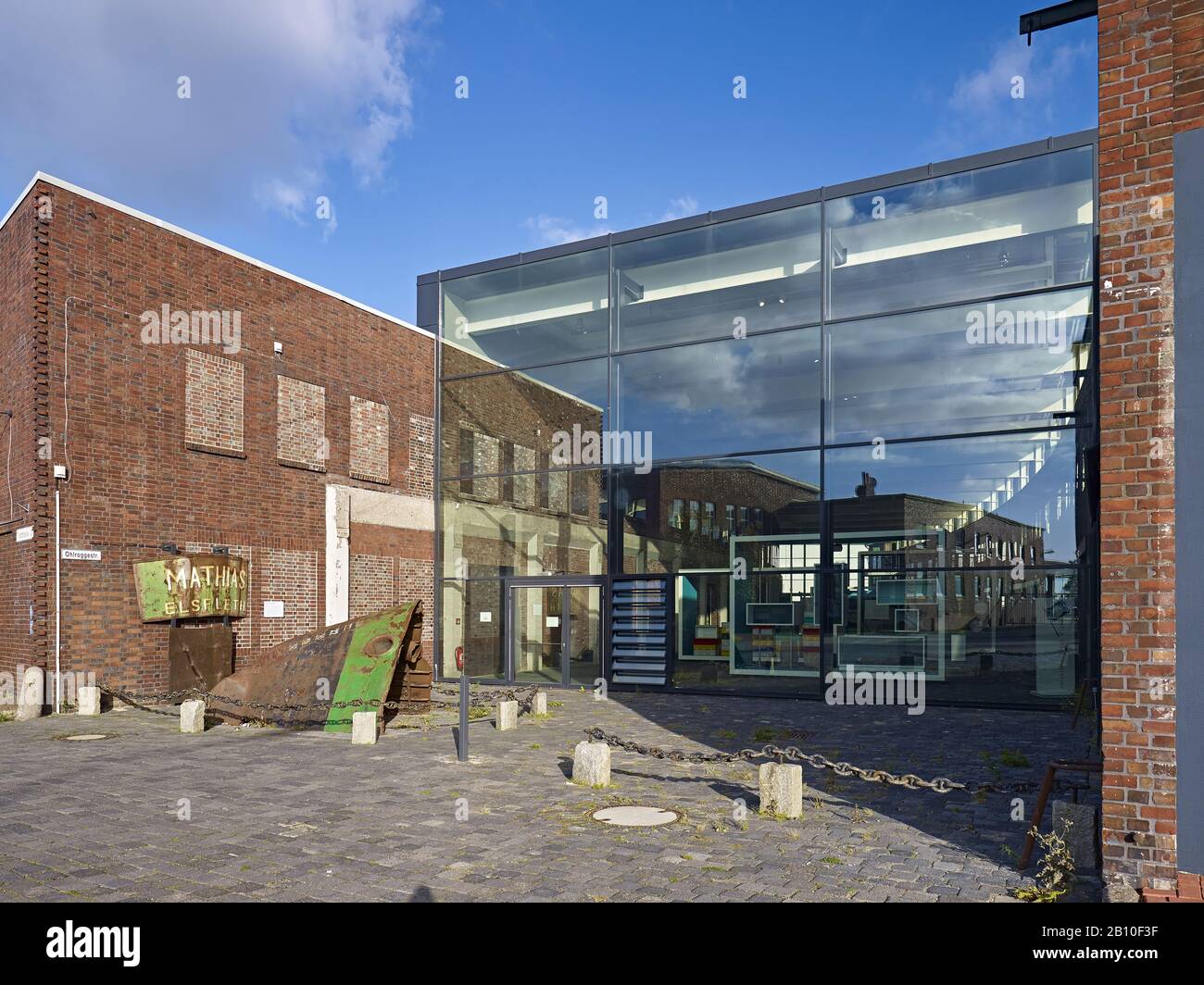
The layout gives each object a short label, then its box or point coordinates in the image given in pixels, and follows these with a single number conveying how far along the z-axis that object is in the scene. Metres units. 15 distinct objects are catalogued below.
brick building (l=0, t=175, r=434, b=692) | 15.52
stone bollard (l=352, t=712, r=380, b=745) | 12.01
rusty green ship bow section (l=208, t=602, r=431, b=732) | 13.35
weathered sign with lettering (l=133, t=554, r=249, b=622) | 16.20
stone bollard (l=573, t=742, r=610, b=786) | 9.23
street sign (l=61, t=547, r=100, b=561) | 15.42
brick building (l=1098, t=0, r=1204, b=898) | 5.23
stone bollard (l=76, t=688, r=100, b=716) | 14.92
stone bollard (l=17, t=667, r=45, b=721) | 14.50
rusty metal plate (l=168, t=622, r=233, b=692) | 16.53
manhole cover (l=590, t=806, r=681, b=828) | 7.74
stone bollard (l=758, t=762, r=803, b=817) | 7.87
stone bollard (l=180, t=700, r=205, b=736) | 13.14
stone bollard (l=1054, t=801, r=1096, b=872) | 6.45
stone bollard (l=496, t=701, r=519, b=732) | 13.33
